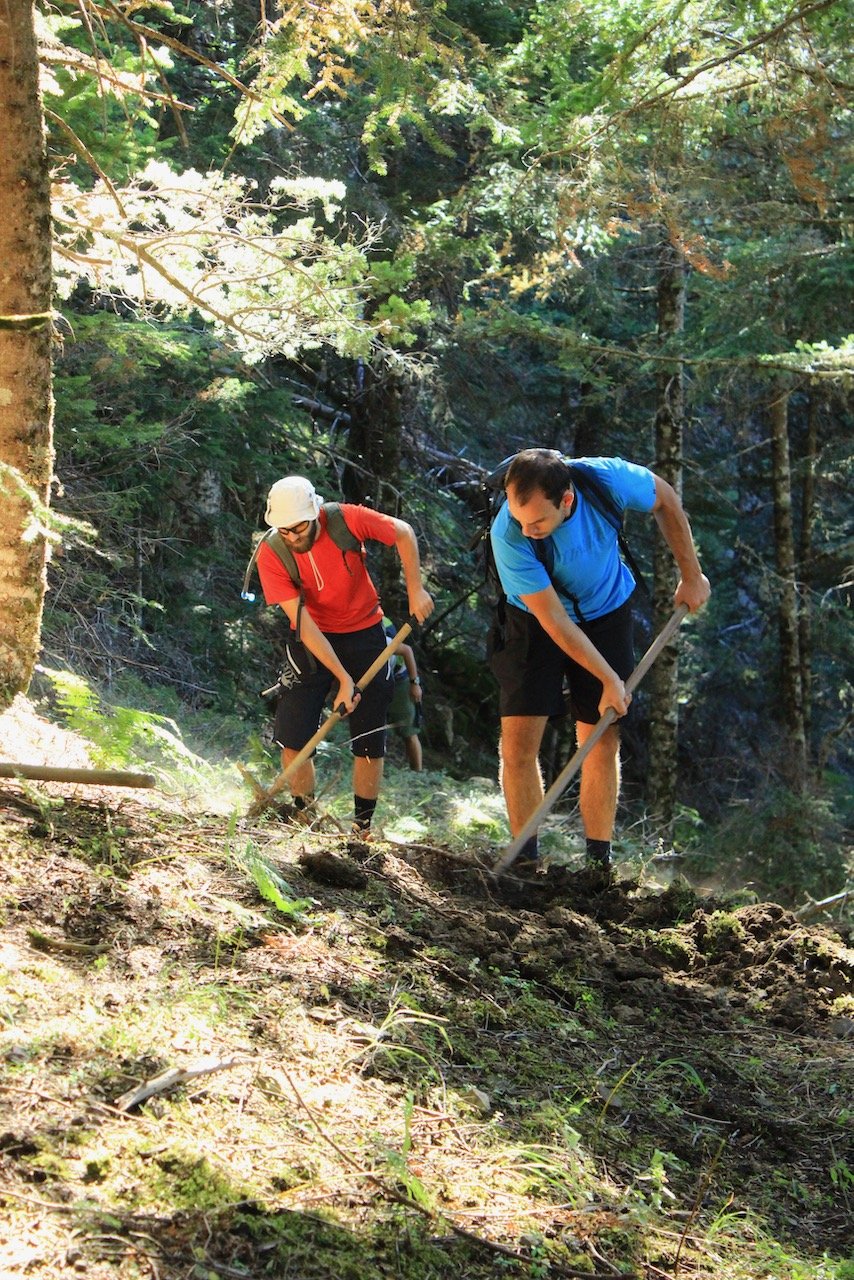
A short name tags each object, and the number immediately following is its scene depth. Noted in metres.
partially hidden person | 9.93
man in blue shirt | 5.34
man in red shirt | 6.31
